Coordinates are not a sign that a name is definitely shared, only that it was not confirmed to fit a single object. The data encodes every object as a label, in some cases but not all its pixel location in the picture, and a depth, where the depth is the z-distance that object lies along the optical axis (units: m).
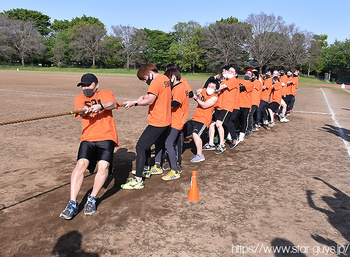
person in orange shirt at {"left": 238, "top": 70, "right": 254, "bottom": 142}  8.33
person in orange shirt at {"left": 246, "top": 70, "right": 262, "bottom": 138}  9.18
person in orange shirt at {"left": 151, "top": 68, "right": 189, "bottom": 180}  5.26
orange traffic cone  4.36
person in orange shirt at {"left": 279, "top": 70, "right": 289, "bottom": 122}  11.68
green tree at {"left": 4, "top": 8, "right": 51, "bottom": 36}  96.69
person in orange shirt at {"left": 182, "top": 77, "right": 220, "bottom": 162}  6.27
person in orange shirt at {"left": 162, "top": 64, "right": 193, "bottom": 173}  5.61
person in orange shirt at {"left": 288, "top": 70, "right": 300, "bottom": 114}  12.60
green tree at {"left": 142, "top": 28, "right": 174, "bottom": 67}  80.56
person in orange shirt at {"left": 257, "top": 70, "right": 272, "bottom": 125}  10.12
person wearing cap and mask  3.87
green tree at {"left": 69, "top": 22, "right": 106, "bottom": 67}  75.50
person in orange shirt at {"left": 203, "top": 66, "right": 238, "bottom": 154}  7.06
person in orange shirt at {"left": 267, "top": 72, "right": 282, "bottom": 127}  10.45
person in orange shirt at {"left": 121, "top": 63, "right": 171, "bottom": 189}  4.74
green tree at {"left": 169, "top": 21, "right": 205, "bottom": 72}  72.56
